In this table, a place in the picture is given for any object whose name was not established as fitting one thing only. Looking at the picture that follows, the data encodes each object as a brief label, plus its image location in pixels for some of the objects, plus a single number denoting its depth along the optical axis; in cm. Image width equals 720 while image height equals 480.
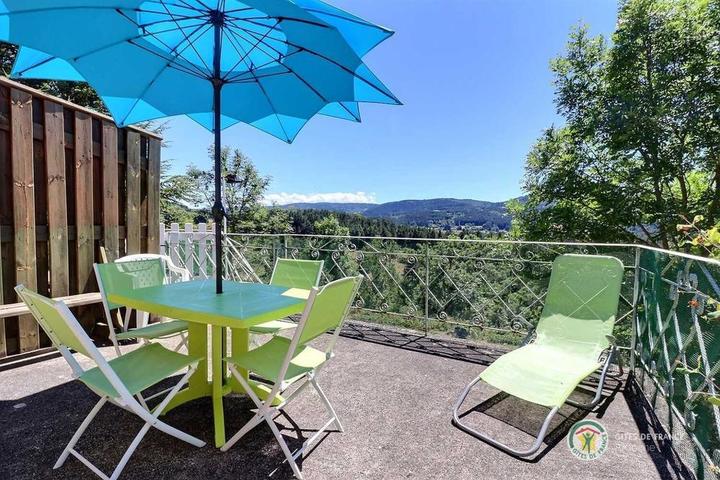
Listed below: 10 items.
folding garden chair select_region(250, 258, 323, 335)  324
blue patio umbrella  212
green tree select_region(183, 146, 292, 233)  2522
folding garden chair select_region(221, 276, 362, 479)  181
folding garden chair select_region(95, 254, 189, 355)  260
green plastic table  205
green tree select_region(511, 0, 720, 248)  921
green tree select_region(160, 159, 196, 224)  1538
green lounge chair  217
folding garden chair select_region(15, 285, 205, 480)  161
